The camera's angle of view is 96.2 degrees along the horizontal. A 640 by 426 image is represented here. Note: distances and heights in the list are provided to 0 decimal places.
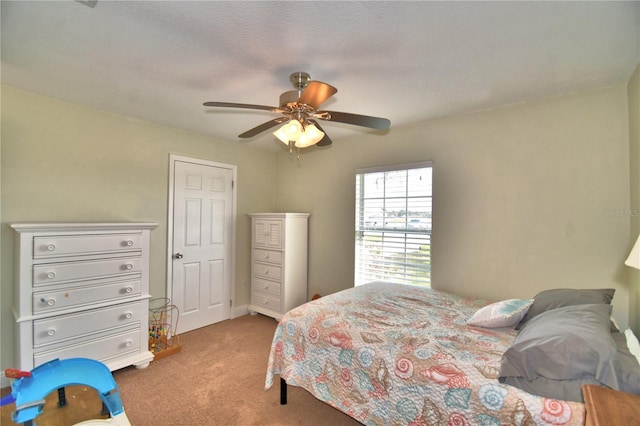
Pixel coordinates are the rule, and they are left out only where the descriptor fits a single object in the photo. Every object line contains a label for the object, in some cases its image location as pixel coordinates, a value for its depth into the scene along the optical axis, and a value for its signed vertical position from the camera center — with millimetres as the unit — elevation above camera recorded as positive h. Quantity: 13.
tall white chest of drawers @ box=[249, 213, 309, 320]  3631 -643
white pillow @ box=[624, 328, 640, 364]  1363 -645
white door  3355 -371
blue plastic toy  1098 -731
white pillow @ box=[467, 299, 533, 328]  1851 -648
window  3047 -111
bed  1291 -808
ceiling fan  1710 +652
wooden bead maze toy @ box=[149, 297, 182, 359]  2848 -1257
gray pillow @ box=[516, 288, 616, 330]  1766 -514
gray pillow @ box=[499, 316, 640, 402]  1116 -703
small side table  935 -660
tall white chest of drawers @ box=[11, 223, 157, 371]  2098 -664
